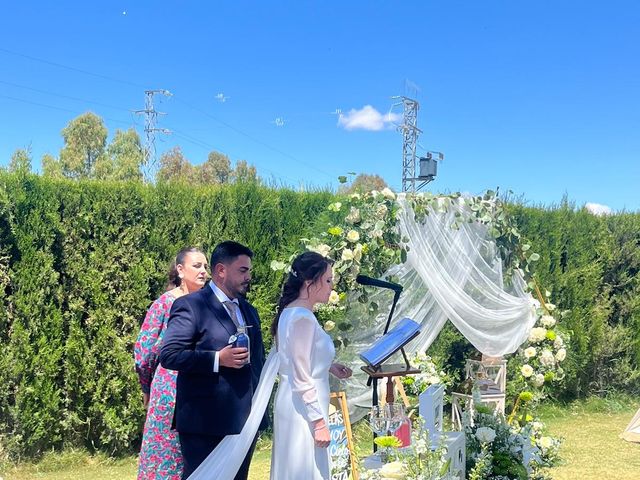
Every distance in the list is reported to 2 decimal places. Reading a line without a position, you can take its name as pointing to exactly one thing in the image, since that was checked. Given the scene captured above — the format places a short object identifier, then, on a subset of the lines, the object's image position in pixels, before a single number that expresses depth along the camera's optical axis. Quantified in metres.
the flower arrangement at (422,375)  4.32
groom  2.52
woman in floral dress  2.95
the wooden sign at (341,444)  3.58
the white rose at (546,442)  4.44
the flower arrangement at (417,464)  2.76
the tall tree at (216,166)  33.38
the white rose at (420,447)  2.79
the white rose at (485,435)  3.64
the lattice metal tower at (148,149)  27.88
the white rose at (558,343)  4.86
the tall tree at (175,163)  31.73
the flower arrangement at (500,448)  3.67
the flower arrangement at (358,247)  3.98
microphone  3.30
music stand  2.92
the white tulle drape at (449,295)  4.36
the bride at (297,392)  2.62
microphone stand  3.10
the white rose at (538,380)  4.75
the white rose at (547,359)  4.75
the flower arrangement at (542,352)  4.77
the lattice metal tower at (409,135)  24.91
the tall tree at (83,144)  27.66
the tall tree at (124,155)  27.93
